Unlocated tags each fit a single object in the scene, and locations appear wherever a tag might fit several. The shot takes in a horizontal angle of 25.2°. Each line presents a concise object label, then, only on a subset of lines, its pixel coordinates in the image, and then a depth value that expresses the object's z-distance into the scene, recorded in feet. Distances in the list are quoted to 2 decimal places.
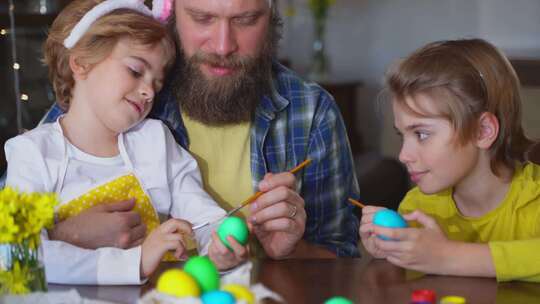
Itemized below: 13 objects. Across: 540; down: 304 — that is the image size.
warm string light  8.91
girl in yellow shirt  7.10
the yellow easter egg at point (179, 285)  5.26
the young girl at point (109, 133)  7.07
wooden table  5.92
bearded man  7.93
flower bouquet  5.34
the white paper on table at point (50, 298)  5.45
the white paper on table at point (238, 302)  5.21
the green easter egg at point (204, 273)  5.39
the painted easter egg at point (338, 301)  5.34
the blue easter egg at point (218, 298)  5.11
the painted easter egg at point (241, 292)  5.20
